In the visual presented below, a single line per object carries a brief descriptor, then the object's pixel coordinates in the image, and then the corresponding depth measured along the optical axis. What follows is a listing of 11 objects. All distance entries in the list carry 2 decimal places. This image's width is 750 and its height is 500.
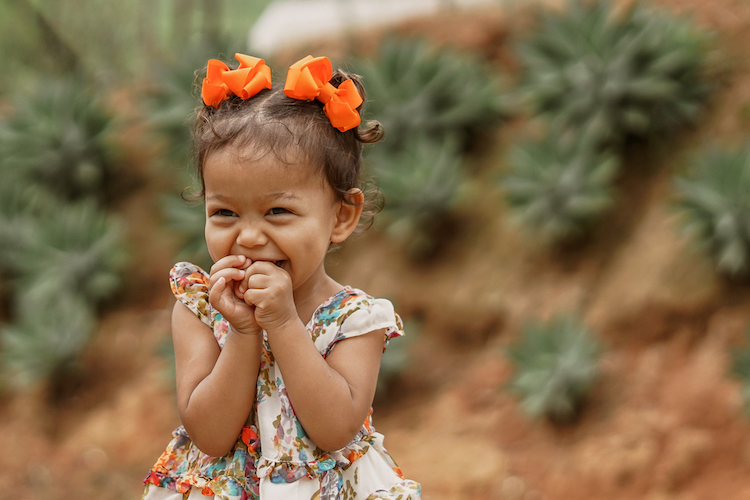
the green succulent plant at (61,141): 6.86
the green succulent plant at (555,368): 4.38
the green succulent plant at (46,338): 6.10
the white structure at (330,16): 7.53
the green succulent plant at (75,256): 6.43
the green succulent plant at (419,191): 5.43
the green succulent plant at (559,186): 4.86
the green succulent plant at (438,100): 5.77
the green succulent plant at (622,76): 4.94
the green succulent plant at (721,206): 4.25
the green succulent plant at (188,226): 6.00
